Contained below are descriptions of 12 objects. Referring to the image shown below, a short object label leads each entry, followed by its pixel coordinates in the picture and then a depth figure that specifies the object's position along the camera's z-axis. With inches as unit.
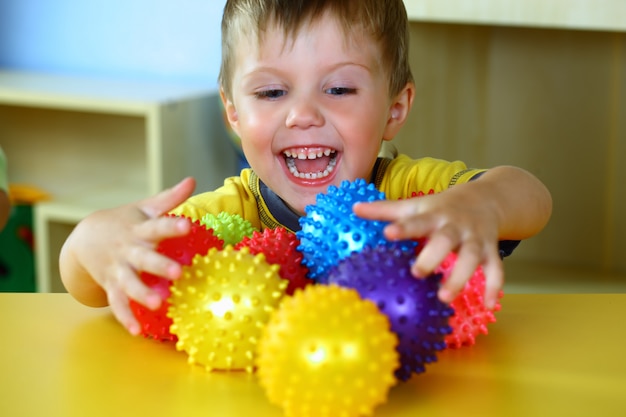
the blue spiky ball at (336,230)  26.4
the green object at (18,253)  101.7
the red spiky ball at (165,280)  26.0
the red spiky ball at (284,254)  27.5
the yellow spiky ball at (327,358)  20.5
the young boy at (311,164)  25.4
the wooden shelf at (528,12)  54.0
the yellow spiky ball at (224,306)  23.9
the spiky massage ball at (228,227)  32.5
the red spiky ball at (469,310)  26.7
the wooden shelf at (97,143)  85.7
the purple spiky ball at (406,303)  23.0
